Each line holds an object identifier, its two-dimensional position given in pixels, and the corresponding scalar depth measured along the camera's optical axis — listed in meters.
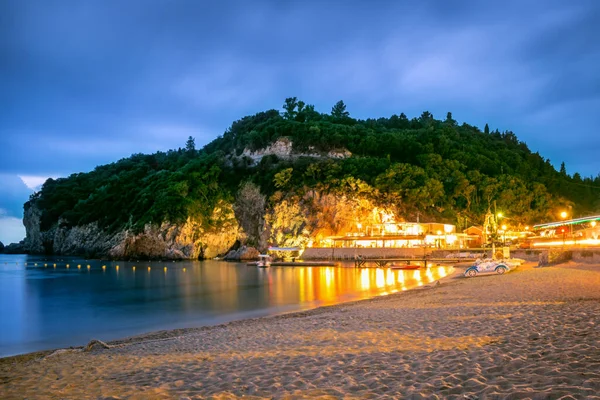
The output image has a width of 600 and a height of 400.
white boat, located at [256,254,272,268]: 60.56
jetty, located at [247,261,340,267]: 59.38
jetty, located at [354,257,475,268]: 54.03
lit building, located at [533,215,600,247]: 40.53
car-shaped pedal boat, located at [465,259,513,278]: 31.23
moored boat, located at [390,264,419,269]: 49.41
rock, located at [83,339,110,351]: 13.20
